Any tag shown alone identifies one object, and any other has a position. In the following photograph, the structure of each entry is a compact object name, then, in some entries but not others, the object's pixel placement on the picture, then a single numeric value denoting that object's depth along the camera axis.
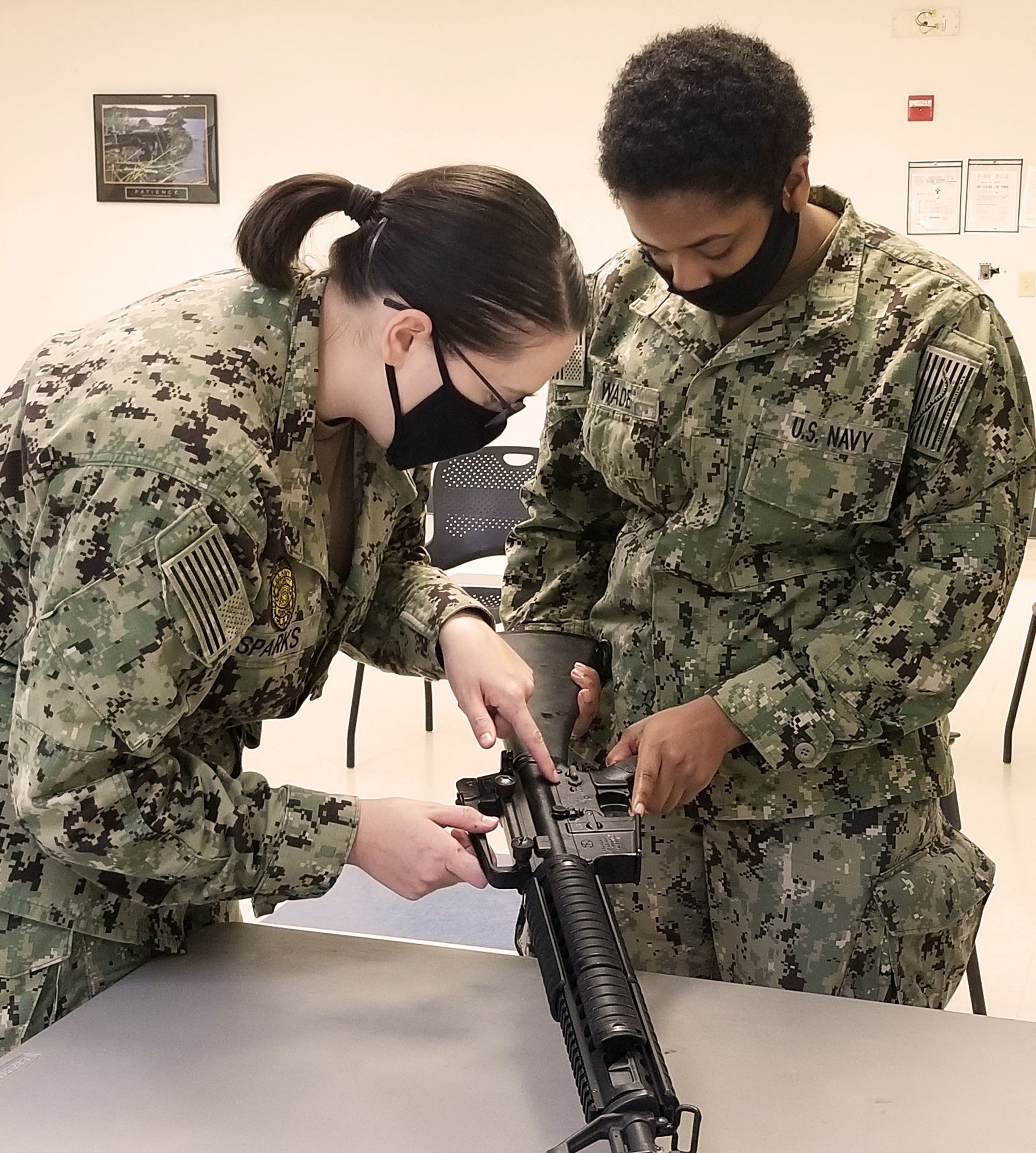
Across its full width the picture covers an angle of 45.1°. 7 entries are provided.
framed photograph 6.59
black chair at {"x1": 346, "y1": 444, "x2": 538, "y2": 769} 3.97
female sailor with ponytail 0.95
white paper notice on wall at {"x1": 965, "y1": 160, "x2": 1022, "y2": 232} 5.73
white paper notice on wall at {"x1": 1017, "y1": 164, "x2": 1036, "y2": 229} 5.71
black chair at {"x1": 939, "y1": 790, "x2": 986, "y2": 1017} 1.83
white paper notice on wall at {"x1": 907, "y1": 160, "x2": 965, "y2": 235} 5.78
